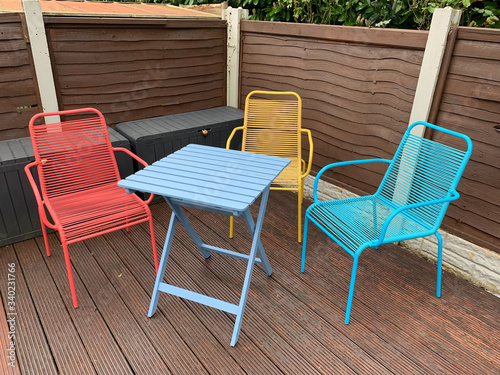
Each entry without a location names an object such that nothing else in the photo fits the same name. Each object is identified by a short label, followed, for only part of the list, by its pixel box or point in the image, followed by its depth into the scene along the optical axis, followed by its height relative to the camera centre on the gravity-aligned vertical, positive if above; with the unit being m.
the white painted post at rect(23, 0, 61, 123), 2.95 -0.39
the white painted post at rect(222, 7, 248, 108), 4.07 -0.38
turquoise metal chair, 2.16 -1.14
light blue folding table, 1.83 -0.83
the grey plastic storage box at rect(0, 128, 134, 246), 2.71 -1.32
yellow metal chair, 3.11 -0.92
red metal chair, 2.29 -1.14
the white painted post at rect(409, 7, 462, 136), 2.41 -0.26
